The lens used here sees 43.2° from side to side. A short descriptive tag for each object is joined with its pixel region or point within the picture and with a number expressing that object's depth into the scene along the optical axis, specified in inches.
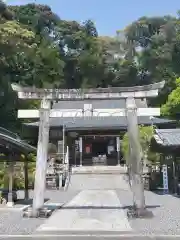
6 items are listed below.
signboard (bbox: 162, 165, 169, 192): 589.3
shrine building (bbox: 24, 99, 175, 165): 895.5
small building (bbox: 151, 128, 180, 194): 463.3
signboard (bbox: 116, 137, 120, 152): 928.2
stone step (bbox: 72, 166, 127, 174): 789.0
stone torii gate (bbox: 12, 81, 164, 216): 307.5
